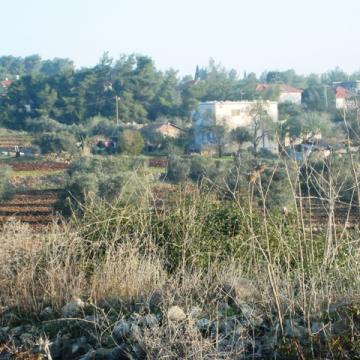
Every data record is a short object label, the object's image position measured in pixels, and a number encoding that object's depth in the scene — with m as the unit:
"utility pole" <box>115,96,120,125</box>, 120.28
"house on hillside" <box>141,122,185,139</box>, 97.70
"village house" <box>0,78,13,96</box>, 180.45
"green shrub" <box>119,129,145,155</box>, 86.33
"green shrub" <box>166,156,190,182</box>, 59.77
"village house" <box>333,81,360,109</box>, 128.98
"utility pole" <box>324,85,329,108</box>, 126.30
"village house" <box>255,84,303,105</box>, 157.99
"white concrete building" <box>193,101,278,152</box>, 94.40
